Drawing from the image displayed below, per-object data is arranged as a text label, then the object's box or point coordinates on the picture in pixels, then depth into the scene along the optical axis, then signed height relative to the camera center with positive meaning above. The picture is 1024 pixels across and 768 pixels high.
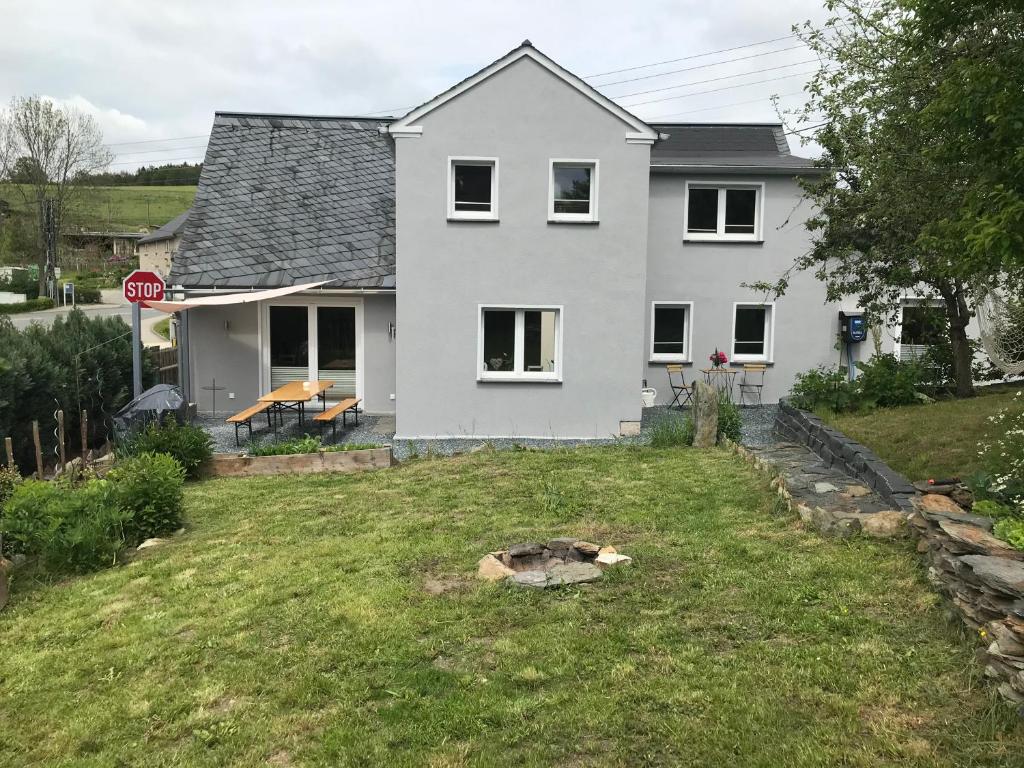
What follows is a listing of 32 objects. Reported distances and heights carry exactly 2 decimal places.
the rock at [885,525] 7.04 -1.68
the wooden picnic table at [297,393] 15.41 -1.36
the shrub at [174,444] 12.10 -1.83
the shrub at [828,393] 15.12 -1.11
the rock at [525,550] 7.23 -1.99
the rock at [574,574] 6.58 -2.02
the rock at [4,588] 7.45 -2.51
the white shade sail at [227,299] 16.00 +0.50
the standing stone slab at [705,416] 13.47 -1.41
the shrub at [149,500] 9.30 -2.08
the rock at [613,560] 6.98 -2.00
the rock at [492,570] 6.80 -2.07
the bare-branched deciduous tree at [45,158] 58.03 +12.10
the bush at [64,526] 8.24 -2.15
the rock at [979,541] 5.17 -1.36
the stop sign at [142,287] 13.62 +0.62
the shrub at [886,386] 15.02 -0.96
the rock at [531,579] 6.51 -2.05
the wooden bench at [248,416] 14.48 -1.67
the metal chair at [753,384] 19.80 -1.26
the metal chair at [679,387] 19.39 -1.33
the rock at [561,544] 7.35 -1.96
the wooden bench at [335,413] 14.95 -1.64
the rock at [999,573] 4.52 -1.38
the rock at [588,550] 7.25 -1.97
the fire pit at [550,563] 6.63 -2.03
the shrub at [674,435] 13.90 -1.80
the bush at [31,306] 54.69 +1.02
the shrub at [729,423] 14.12 -1.60
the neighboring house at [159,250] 49.23 +5.53
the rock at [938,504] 6.51 -1.40
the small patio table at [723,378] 19.50 -1.11
